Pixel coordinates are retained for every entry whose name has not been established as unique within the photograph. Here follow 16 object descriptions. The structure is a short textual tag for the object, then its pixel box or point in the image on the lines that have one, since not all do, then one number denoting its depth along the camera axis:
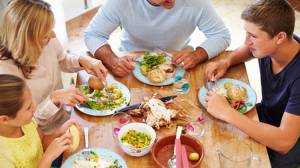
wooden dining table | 1.36
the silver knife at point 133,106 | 1.55
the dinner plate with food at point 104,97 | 1.56
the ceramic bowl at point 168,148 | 1.36
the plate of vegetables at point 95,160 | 1.33
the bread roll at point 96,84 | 1.66
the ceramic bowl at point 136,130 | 1.34
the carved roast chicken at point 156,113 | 1.48
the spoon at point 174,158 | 1.33
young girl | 1.30
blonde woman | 1.54
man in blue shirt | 1.89
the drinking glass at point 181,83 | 1.69
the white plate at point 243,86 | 1.61
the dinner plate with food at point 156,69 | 1.73
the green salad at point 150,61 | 1.80
